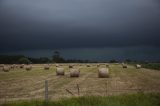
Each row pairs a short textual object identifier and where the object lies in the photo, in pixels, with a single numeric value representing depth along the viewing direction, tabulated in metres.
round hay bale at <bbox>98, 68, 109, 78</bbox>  34.72
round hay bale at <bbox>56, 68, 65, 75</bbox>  39.81
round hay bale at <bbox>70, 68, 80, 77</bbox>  35.88
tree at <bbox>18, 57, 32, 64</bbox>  131.70
